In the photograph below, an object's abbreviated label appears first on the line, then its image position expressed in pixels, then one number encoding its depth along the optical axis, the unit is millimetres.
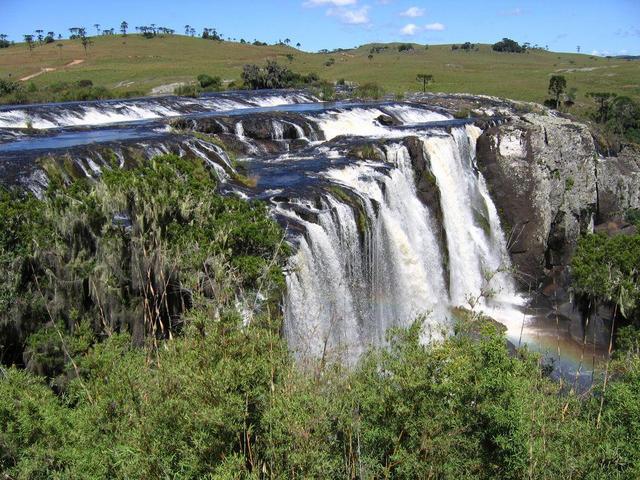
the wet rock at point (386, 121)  39331
